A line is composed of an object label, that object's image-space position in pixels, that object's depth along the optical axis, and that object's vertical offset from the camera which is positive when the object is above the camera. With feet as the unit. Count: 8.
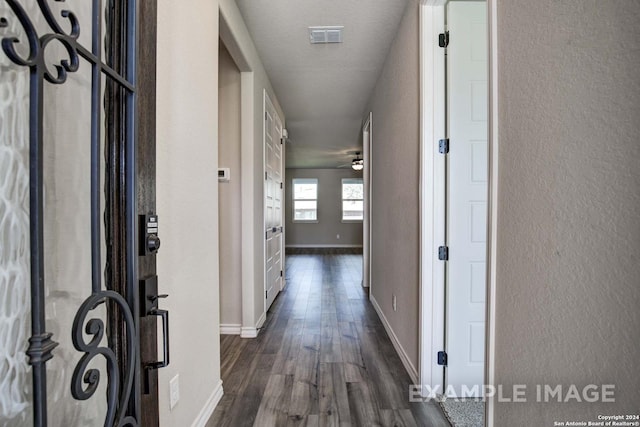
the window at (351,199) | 33.37 +1.10
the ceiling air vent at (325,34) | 8.39 +4.74
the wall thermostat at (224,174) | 9.34 +1.03
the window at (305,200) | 33.35 +0.99
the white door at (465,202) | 5.99 +0.15
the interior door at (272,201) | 11.33 +0.33
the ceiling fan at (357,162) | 23.87 +3.58
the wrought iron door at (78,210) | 1.89 -0.01
